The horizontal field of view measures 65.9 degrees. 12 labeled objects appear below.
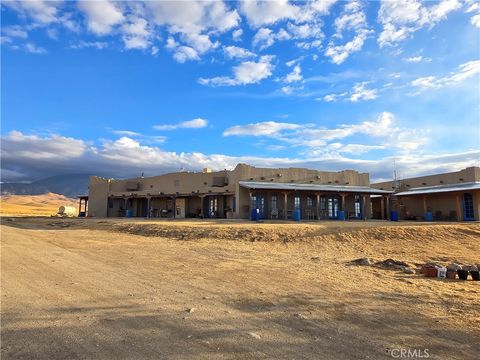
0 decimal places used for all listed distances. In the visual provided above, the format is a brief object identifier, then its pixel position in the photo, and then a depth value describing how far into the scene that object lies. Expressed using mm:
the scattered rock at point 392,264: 10906
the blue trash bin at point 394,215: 30308
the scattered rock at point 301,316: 5664
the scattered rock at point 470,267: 9532
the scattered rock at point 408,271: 10238
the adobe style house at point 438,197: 28188
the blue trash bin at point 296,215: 27609
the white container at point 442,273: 9576
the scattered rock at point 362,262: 11502
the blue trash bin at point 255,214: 26125
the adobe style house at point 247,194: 29656
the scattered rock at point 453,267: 9586
